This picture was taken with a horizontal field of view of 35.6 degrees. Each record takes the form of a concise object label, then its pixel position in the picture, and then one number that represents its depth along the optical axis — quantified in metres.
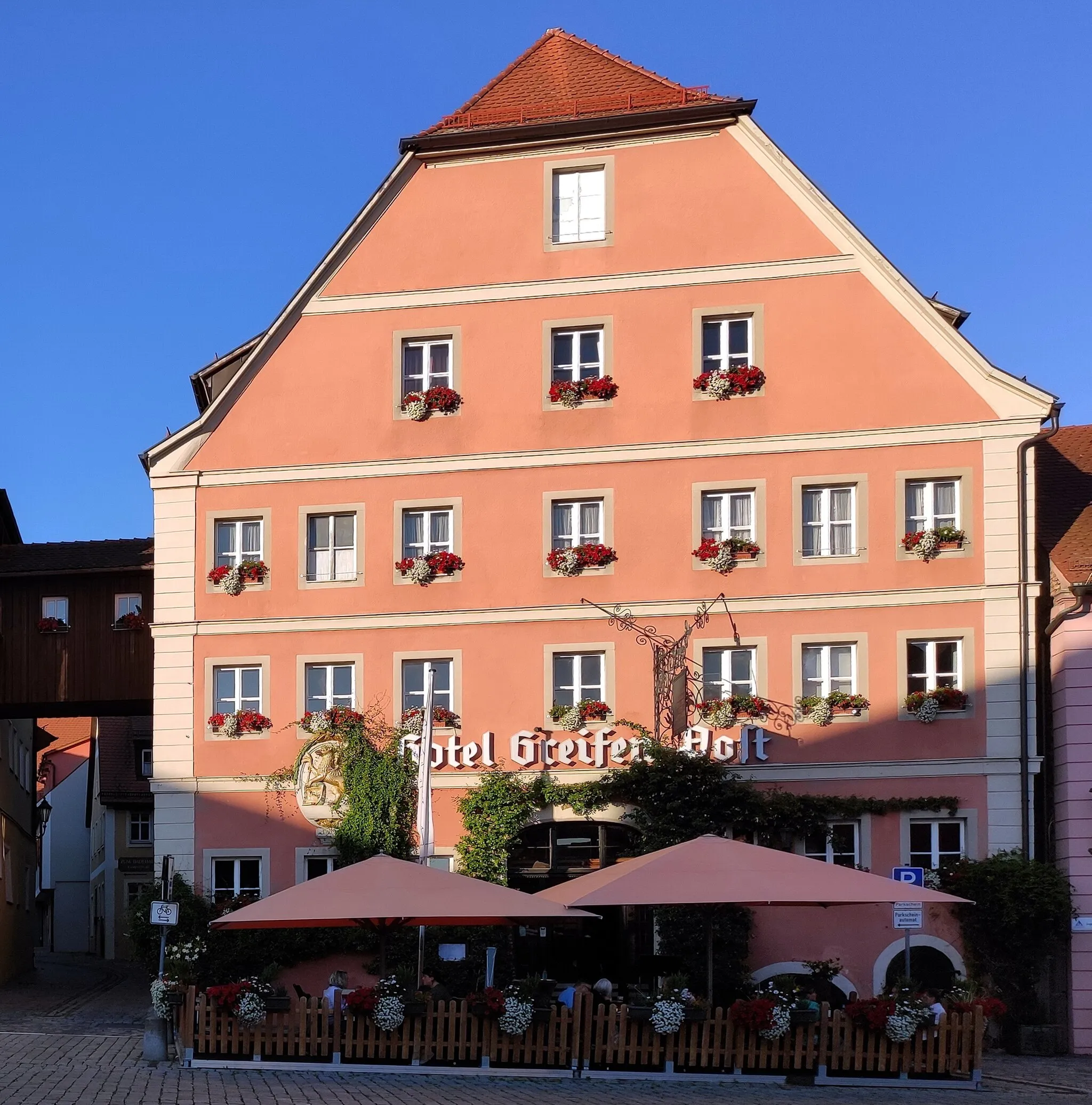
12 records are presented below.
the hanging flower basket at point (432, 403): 28.16
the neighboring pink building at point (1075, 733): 25.20
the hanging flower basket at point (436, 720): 27.31
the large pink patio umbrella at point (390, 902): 18.72
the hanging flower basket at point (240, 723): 27.78
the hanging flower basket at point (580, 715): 26.77
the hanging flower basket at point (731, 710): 26.38
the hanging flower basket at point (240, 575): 28.22
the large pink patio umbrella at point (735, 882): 18.52
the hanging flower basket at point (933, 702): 25.89
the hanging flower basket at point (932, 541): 26.31
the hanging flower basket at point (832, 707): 26.23
